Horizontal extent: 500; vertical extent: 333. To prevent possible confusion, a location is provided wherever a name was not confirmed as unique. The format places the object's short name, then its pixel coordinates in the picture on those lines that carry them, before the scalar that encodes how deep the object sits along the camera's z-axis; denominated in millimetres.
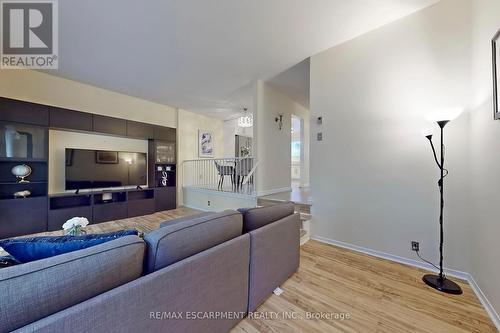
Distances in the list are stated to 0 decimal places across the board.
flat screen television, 3943
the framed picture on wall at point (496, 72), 1575
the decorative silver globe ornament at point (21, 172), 3363
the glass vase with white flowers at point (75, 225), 1833
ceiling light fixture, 5770
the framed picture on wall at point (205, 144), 6559
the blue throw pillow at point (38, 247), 908
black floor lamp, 1914
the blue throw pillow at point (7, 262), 1041
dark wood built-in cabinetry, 3256
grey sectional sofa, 685
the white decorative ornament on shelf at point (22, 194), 3369
